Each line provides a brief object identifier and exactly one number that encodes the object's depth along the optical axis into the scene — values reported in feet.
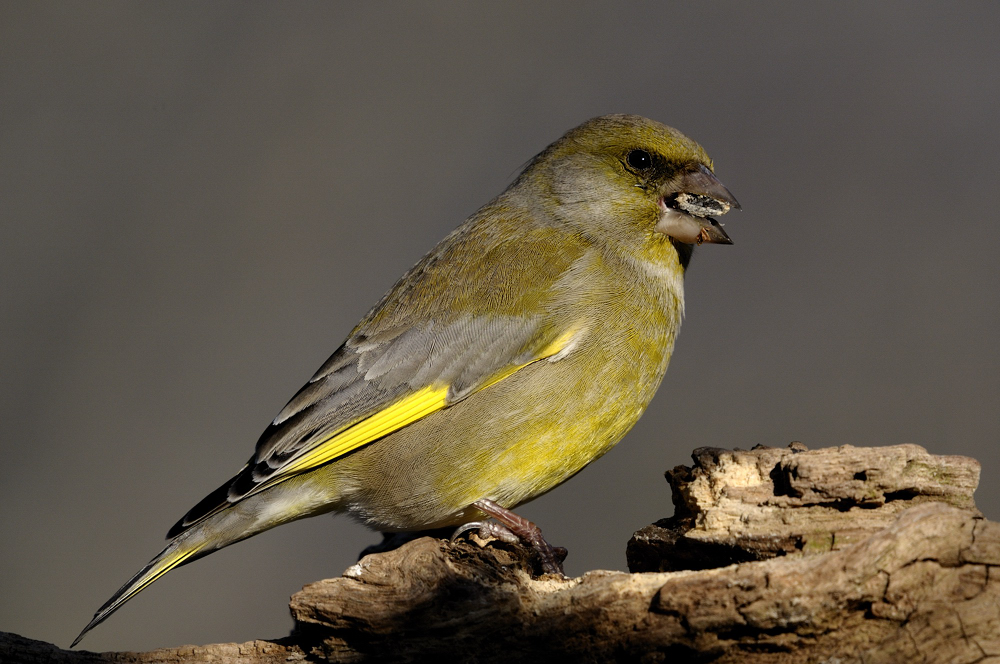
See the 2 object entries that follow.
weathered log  12.09
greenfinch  12.26
